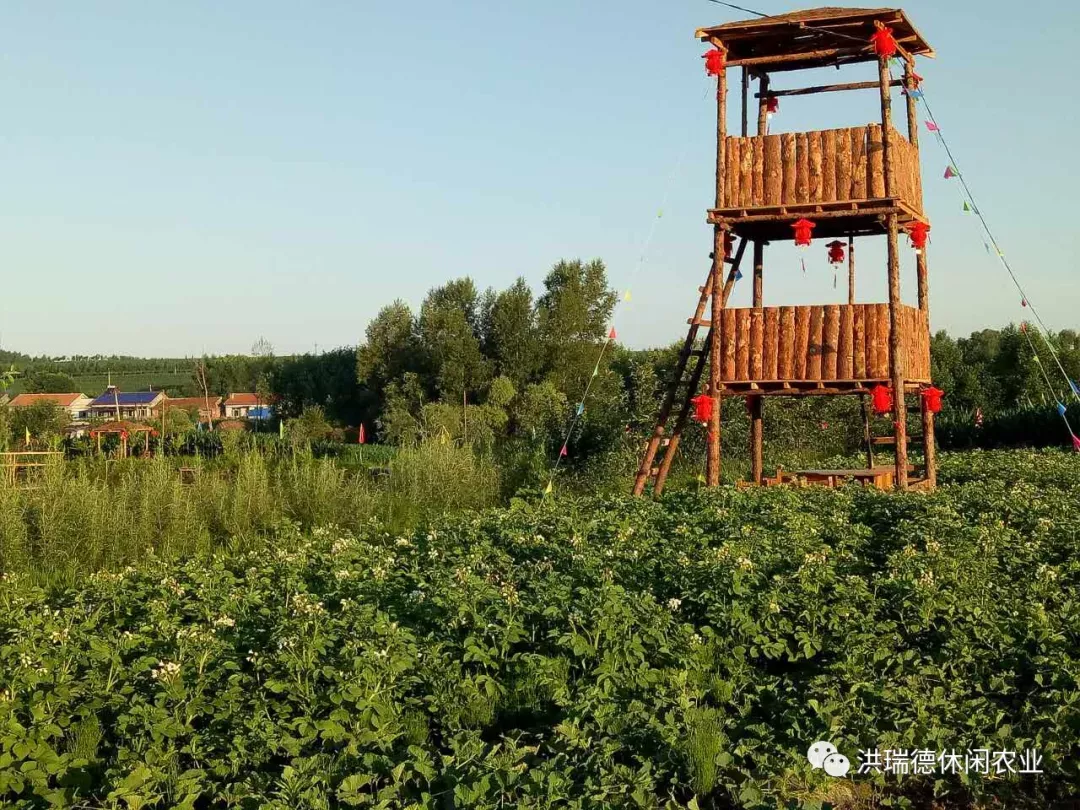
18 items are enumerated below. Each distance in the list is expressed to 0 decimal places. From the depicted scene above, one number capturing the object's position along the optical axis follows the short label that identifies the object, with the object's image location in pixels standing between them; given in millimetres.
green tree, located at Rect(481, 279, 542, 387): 61188
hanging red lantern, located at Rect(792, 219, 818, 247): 16516
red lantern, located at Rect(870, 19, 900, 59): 16359
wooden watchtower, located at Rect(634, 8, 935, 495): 16438
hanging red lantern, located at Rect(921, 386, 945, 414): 17781
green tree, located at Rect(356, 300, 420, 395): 63062
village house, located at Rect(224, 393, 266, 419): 97188
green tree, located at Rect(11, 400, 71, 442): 49062
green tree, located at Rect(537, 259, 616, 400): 61688
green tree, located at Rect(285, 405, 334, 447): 62344
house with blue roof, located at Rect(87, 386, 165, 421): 90625
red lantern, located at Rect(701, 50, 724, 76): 17234
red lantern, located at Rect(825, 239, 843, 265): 19000
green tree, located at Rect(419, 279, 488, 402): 59469
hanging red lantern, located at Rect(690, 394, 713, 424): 17172
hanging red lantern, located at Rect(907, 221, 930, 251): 17688
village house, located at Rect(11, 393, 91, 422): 94712
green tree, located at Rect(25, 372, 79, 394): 103875
